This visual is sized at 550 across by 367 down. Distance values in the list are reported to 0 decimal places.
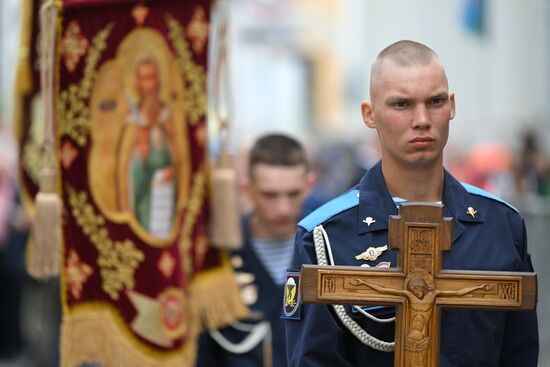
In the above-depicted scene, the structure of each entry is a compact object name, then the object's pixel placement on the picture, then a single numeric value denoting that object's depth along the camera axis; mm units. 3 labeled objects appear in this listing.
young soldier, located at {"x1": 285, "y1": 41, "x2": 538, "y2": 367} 7281
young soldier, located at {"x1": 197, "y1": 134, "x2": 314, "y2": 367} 12180
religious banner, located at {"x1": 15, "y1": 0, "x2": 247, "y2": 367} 10961
